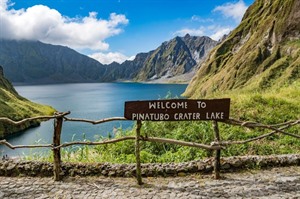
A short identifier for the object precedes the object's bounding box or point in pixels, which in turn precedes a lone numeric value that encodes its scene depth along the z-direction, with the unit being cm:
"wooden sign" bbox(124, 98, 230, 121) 502
